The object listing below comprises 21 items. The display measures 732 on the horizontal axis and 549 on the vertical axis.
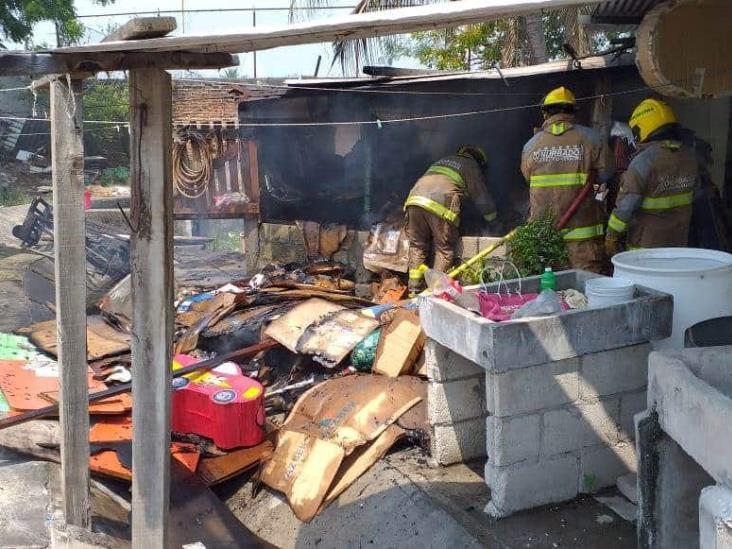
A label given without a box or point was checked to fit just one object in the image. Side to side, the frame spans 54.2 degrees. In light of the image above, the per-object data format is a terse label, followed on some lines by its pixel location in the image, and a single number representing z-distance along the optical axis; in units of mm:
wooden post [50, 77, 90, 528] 3127
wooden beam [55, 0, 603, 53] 2438
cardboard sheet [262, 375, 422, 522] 4801
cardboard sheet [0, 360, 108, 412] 5805
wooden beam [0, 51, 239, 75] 2744
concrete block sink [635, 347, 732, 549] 2441
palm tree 9961
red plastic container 5512
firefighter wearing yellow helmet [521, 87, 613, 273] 6277
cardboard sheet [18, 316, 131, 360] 7055
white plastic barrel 4004
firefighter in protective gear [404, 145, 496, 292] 8023
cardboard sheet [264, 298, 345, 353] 6613
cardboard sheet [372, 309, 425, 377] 5562
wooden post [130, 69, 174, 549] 3029
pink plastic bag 4149
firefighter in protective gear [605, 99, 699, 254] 5770
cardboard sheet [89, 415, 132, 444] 5480
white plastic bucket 4027
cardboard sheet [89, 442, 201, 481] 5152
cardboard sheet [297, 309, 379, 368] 6168
